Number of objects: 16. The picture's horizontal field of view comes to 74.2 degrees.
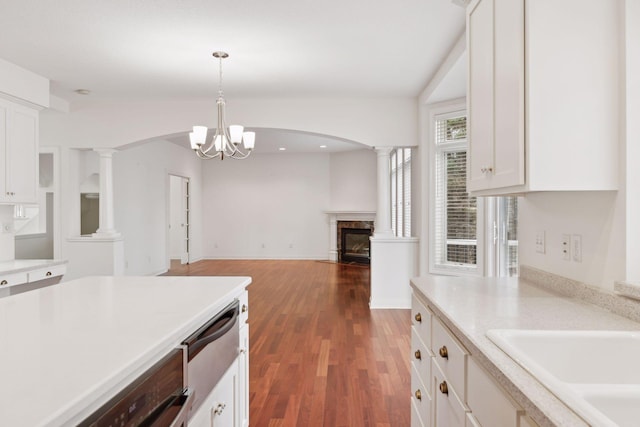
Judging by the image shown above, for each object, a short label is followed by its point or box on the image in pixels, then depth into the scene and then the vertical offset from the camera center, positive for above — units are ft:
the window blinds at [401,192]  21.36 +1.18
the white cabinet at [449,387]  3.36 -1.79
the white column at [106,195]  18.01 +0.79
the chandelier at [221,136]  13.07 +2.43
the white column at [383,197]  17.63 +0.66
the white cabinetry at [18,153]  12.41 +1.84
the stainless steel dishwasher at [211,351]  4.43 -1.65
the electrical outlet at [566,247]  5.99 -0.50
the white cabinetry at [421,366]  5.89 -2.33
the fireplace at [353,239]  31.58 -2.01
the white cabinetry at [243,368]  6.47 -2.45
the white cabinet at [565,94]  4.77 +1.34
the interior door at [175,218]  34.65 -0.40
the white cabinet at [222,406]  4.71 -2.39
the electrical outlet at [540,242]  6.80 -0.48
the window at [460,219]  12.95 -0.20
